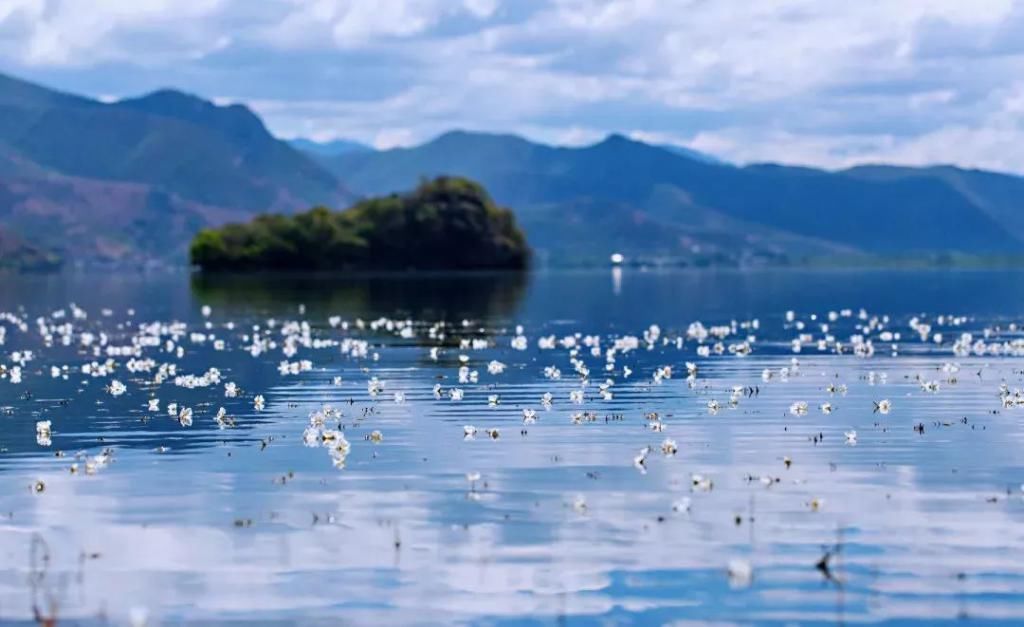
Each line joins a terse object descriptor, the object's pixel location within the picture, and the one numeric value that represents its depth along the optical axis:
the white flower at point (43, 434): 36.16
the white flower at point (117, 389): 47.17
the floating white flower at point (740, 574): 21.53
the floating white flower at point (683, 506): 26.43
